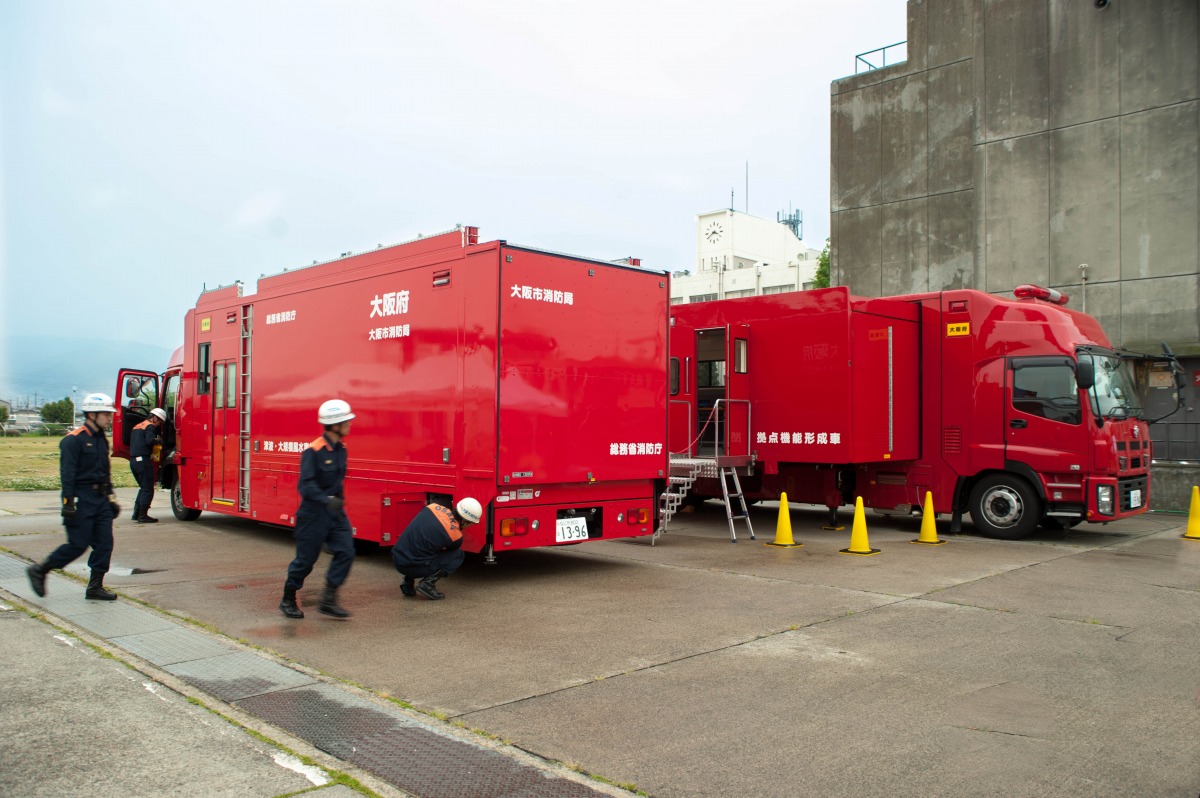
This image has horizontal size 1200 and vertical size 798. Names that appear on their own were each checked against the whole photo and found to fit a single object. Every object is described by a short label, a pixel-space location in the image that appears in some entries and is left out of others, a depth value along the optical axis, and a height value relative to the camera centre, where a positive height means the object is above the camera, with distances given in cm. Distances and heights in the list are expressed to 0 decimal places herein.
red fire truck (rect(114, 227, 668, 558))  851 +30
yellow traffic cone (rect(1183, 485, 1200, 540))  1284 -145
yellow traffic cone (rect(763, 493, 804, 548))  1205 -153
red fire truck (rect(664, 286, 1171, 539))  1226 +14
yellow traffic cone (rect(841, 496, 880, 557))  1131 -154
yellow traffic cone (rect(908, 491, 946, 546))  1230 -153
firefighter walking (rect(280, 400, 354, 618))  714 -79
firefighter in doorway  1411 -78
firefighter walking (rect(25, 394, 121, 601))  759 -78
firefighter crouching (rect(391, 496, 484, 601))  792 -115
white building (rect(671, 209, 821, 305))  7550 +1481
